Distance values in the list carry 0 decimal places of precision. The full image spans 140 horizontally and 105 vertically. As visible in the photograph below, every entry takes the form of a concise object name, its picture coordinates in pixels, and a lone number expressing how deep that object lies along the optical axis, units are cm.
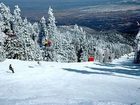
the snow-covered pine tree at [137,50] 4147
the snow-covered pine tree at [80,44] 6318
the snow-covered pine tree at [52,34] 5186
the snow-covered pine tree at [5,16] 4400
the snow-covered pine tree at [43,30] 5497
